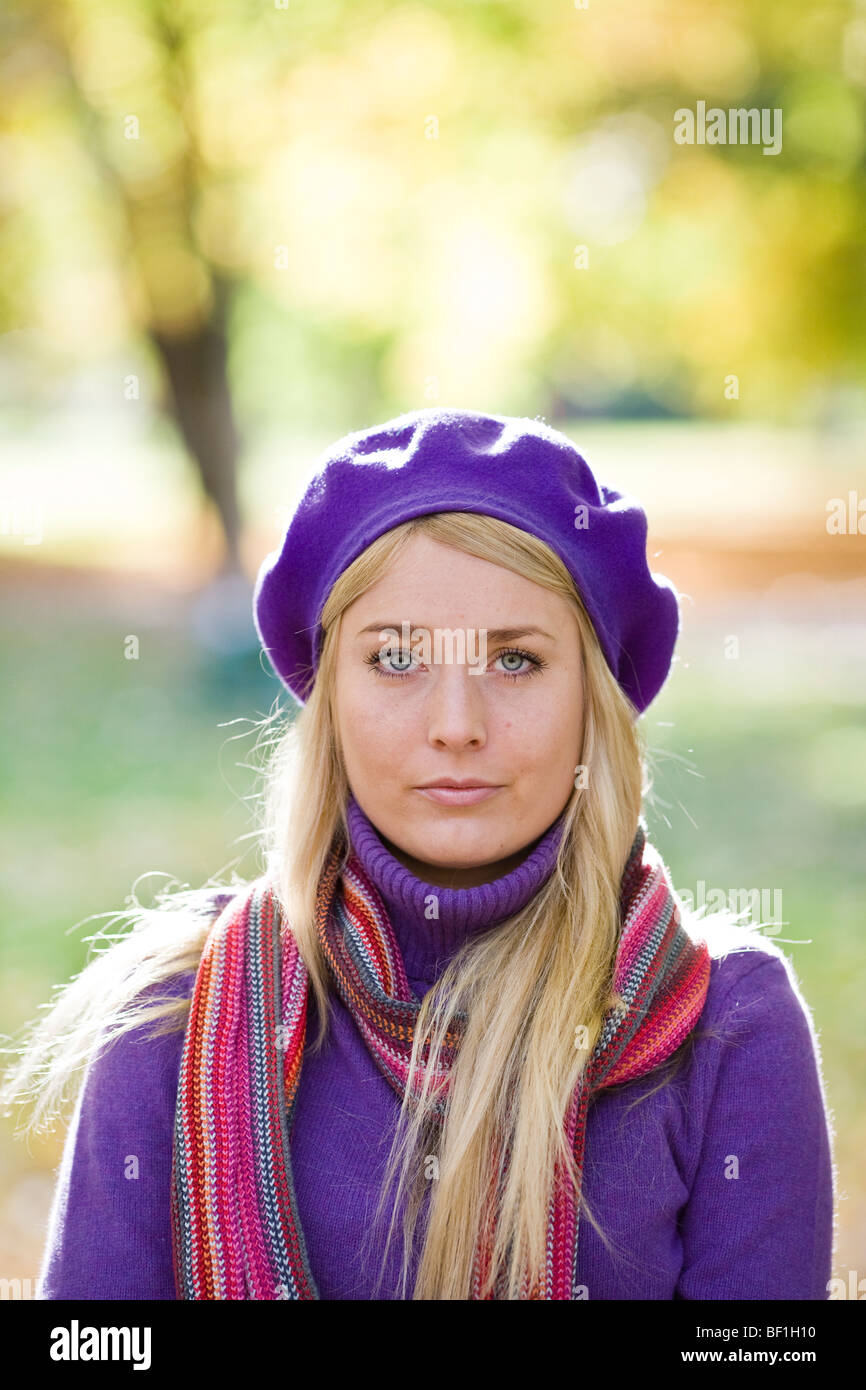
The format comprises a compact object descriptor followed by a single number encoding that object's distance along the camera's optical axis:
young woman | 2.89
